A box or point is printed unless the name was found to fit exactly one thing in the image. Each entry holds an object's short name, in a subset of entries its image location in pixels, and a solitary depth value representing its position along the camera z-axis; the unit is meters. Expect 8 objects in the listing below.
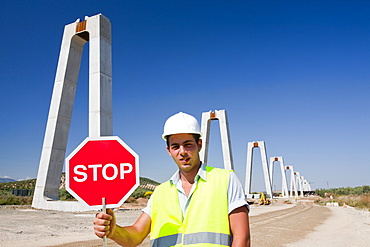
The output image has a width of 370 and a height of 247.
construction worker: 1.87
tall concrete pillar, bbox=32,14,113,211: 16.02
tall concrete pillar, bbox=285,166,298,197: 86.75
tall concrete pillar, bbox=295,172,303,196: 95.69
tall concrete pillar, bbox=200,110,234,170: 36.59
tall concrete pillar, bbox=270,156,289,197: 72.56
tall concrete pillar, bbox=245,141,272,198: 51.53
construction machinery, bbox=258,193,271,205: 33.17
